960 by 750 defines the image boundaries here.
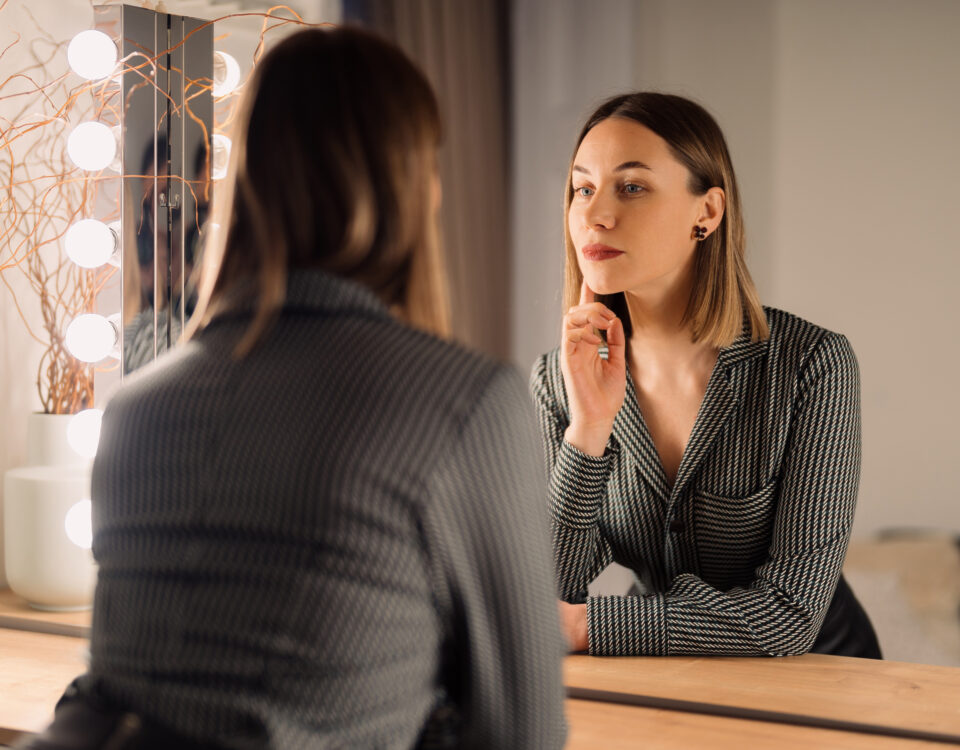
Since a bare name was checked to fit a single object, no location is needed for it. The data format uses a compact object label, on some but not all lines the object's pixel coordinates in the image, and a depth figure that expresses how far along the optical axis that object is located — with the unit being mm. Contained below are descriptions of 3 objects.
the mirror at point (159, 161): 1397
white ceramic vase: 1335
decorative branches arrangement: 1437
